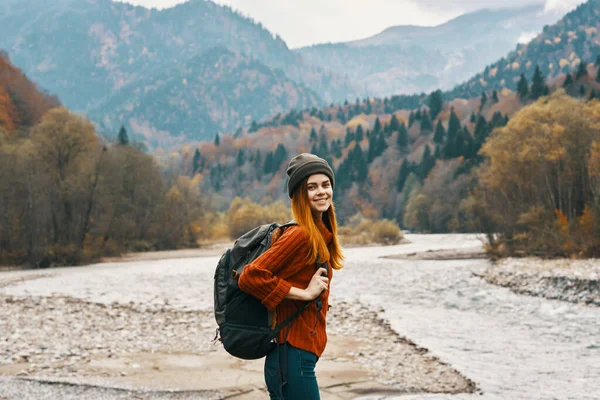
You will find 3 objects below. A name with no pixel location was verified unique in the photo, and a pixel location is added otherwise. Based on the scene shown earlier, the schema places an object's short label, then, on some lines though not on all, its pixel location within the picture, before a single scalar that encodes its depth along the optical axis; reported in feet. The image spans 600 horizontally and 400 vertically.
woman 10.34
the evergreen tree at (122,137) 206.86
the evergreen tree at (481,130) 289.33
